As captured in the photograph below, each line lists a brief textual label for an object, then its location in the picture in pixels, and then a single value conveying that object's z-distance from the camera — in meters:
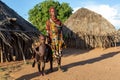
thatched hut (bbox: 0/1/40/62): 4.82
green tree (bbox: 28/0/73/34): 11.04
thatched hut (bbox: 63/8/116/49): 7.68
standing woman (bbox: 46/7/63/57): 3.70
